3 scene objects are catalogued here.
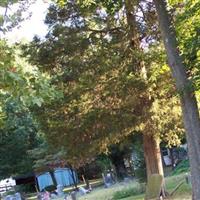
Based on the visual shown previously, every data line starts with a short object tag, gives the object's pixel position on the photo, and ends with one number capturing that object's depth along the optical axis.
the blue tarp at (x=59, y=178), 50.56
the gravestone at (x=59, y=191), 38.61
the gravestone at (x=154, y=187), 16.41
